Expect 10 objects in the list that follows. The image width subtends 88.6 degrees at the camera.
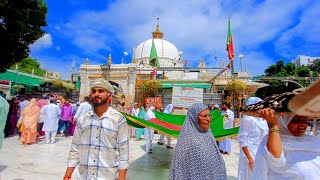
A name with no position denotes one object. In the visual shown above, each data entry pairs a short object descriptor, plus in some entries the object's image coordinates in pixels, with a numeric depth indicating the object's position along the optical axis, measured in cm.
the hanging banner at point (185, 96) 793
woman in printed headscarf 152
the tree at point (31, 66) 2289
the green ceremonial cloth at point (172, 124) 320
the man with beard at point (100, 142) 141
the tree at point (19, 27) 545
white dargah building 1135
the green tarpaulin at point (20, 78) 1214
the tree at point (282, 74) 1655
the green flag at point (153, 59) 1842
